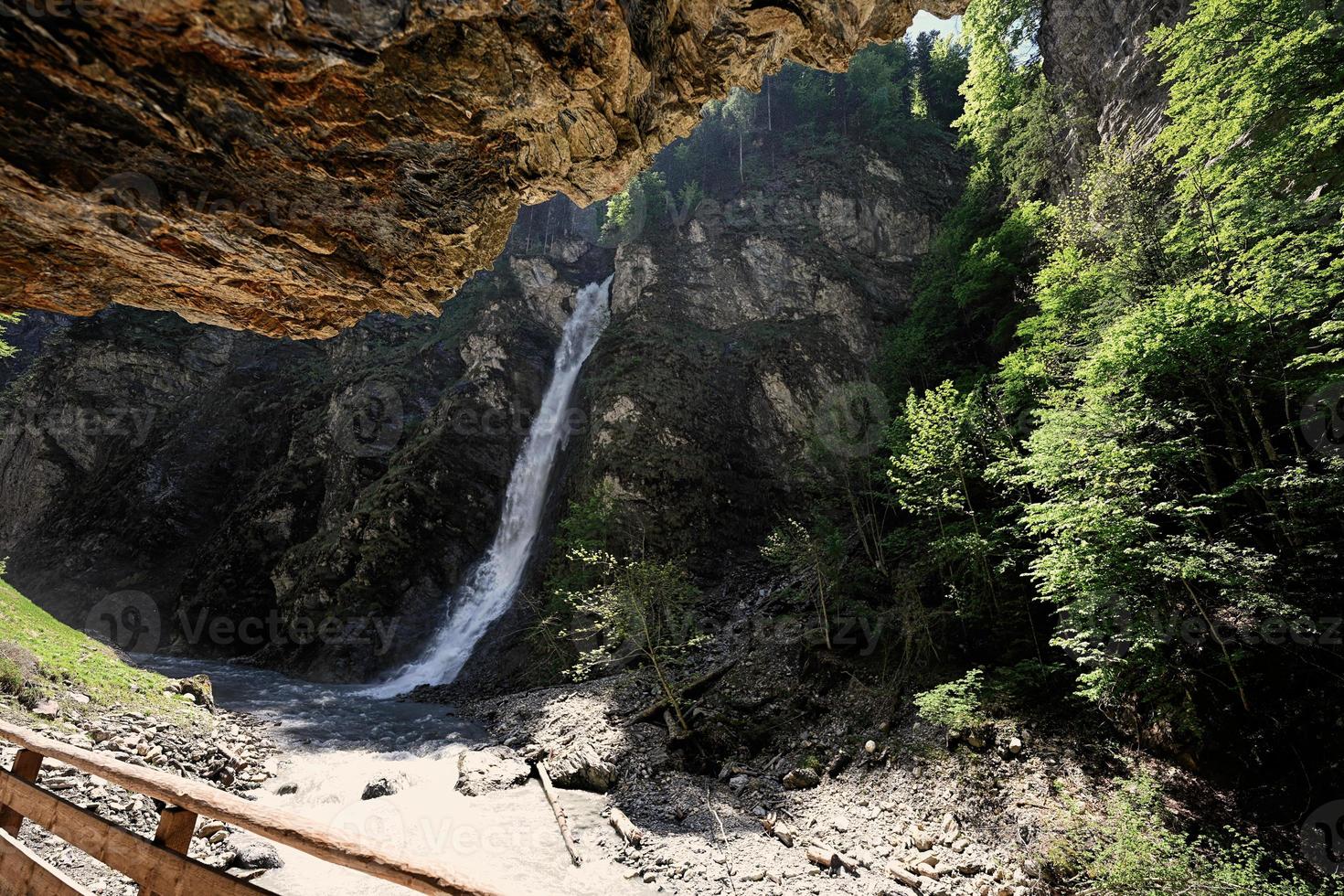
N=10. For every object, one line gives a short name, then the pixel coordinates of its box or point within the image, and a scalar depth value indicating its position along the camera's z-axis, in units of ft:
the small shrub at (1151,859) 18.31
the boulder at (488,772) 34.40
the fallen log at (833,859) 25.76
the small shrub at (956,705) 31.76
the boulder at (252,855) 20.56
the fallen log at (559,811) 26.99
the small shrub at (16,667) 25.09
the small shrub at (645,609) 41.68
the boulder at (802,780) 33.86
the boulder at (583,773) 34.60
